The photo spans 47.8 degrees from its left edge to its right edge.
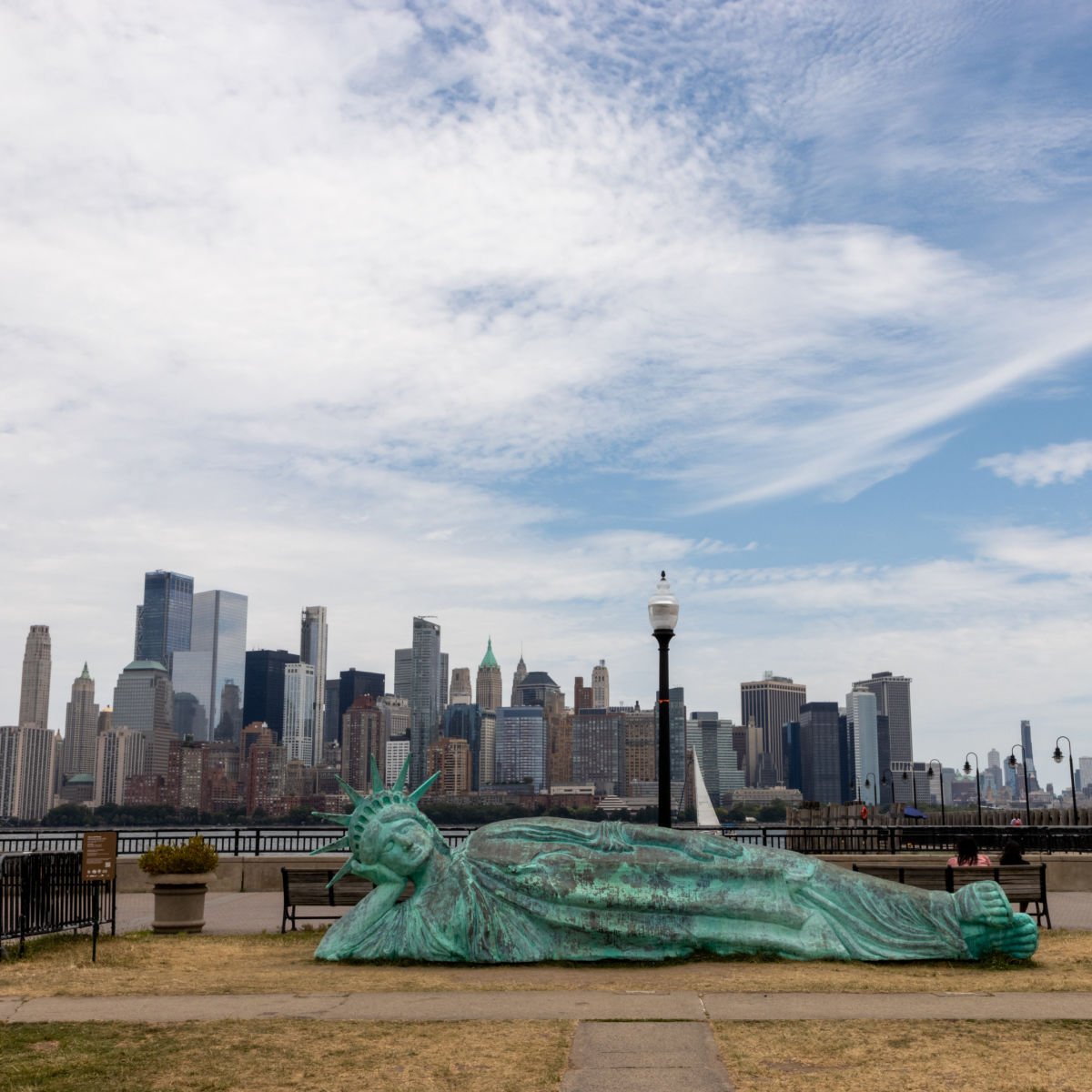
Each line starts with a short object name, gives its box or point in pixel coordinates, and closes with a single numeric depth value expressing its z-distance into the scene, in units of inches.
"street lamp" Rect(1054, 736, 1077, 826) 2220.7
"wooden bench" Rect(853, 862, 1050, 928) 590.6
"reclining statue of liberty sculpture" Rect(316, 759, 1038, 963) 469.4
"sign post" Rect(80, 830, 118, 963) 536.4
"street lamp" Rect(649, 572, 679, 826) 598.2
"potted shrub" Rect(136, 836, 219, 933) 607.8
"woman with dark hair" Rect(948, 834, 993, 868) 617.9
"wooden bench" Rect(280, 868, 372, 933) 596.5
